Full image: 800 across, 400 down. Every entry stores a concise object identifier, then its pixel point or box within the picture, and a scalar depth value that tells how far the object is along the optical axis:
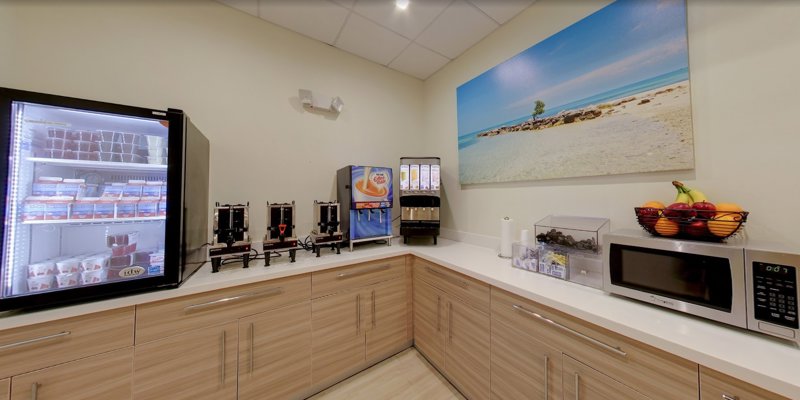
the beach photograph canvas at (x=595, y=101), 1.09
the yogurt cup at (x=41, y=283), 0.90
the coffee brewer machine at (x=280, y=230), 1.45
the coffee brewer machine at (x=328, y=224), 1.68
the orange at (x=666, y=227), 0.93
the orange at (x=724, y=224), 0.82
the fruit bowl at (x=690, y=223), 0.83
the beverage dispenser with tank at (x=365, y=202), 1.81
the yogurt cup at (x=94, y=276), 0.98
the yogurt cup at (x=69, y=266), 0.96
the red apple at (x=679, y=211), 0.90
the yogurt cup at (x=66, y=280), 0.95
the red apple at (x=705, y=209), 0.85
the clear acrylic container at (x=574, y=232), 1.22
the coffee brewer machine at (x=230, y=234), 1.31
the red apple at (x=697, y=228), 0.88
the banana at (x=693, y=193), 0.96
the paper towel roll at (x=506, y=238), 1.62
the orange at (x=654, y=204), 1.01
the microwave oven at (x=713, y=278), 0.68
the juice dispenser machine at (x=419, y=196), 1.91
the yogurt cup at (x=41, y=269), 0.92
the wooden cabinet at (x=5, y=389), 0.81
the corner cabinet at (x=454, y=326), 1.30
